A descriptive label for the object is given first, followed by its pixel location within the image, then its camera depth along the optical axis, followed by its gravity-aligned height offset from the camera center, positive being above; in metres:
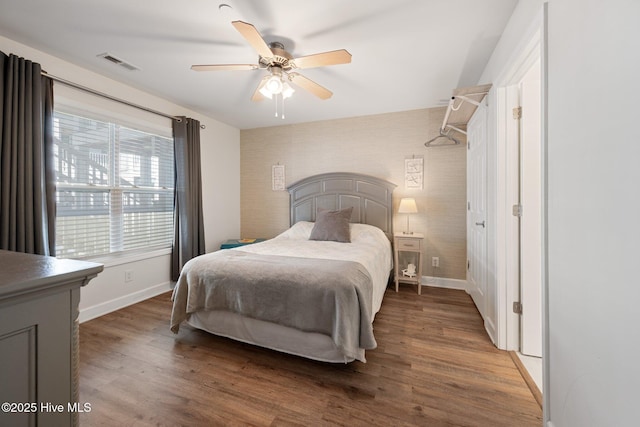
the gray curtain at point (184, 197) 3.37 +0.20
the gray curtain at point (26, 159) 1.93 +0.44
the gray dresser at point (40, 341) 0.61 -0.33
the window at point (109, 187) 2.42 +0.28
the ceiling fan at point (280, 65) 1.79 +1.14
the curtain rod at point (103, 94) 2.25 +1.22
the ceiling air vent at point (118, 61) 2.27 +1.41
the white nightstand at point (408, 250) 3.19 -0.53
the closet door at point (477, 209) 2.33 +0.00
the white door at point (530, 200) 1.84 +0.06
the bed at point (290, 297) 1.70 -0.63
